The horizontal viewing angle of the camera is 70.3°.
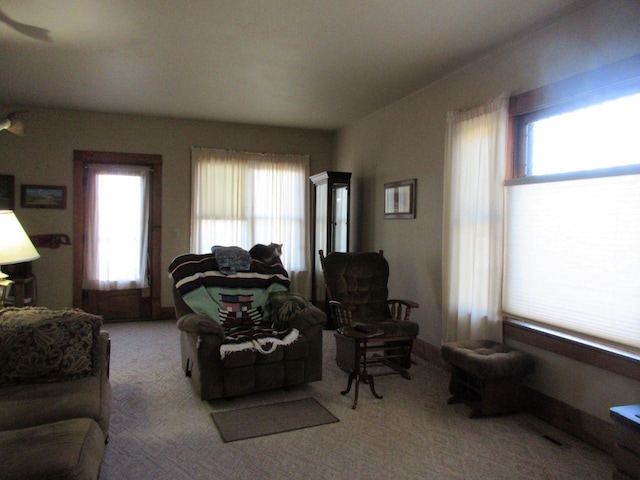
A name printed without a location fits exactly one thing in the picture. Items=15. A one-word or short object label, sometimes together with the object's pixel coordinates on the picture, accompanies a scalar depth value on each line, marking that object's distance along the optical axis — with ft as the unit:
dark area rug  9.70
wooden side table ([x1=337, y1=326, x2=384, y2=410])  11.49
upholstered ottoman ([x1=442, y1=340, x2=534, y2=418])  10.23
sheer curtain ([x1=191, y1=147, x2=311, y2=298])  20.71
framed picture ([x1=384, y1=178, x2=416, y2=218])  15.92
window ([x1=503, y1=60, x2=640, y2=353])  8.90
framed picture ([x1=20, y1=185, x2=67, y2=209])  18.66
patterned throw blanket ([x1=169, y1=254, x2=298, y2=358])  12.65
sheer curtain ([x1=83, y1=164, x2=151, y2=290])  19.52
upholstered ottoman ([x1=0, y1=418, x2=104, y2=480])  5.58
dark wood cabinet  19.20
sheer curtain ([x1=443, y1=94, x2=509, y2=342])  11.66
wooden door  19.36
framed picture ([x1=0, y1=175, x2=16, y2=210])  18.28
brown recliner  10.93
